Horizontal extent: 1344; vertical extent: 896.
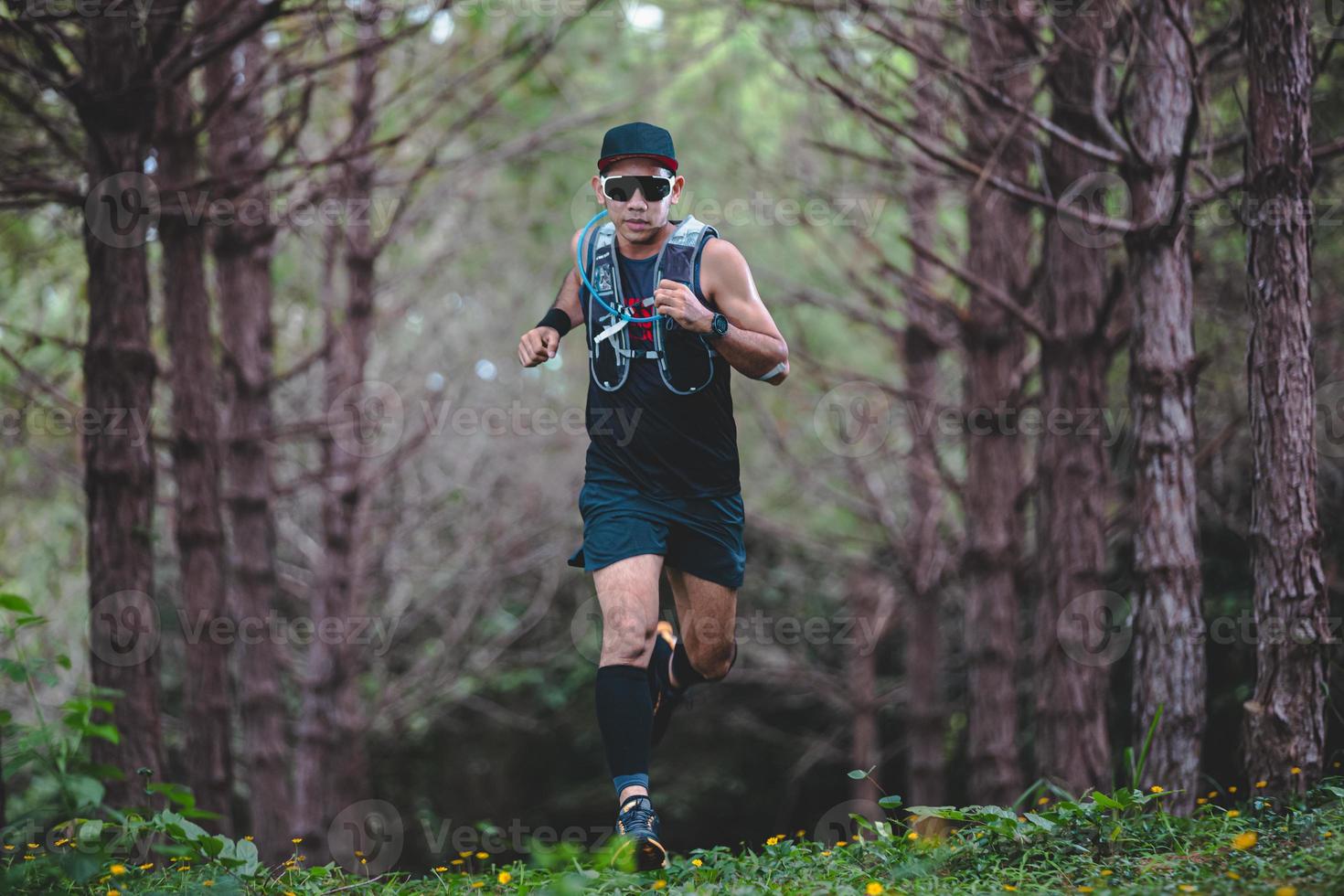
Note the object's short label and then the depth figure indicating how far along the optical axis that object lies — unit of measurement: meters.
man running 8.84
